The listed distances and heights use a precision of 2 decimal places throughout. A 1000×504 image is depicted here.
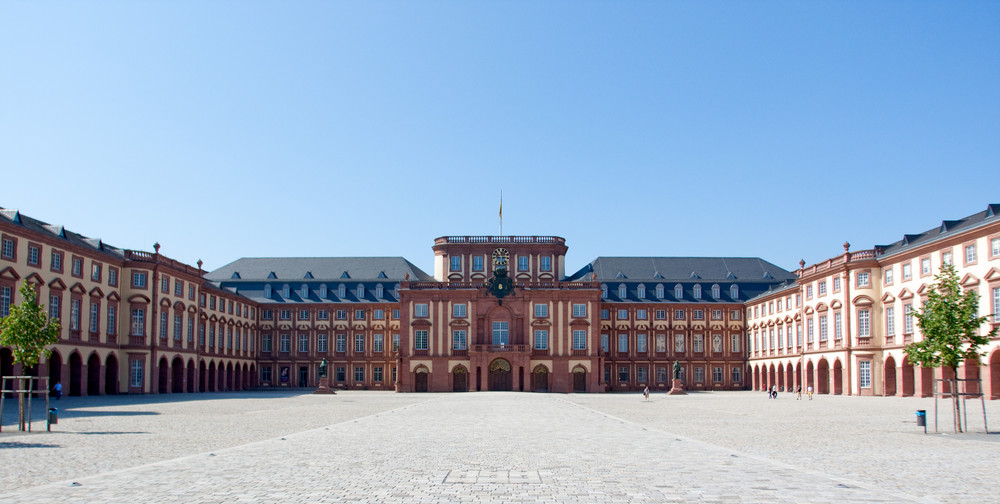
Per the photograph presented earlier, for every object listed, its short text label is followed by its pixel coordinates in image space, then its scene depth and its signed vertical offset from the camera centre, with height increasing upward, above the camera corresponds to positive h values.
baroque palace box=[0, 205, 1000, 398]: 61.69 +0.74
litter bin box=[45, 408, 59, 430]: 28.32 -2.99
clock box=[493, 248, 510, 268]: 98.31 +7.52
